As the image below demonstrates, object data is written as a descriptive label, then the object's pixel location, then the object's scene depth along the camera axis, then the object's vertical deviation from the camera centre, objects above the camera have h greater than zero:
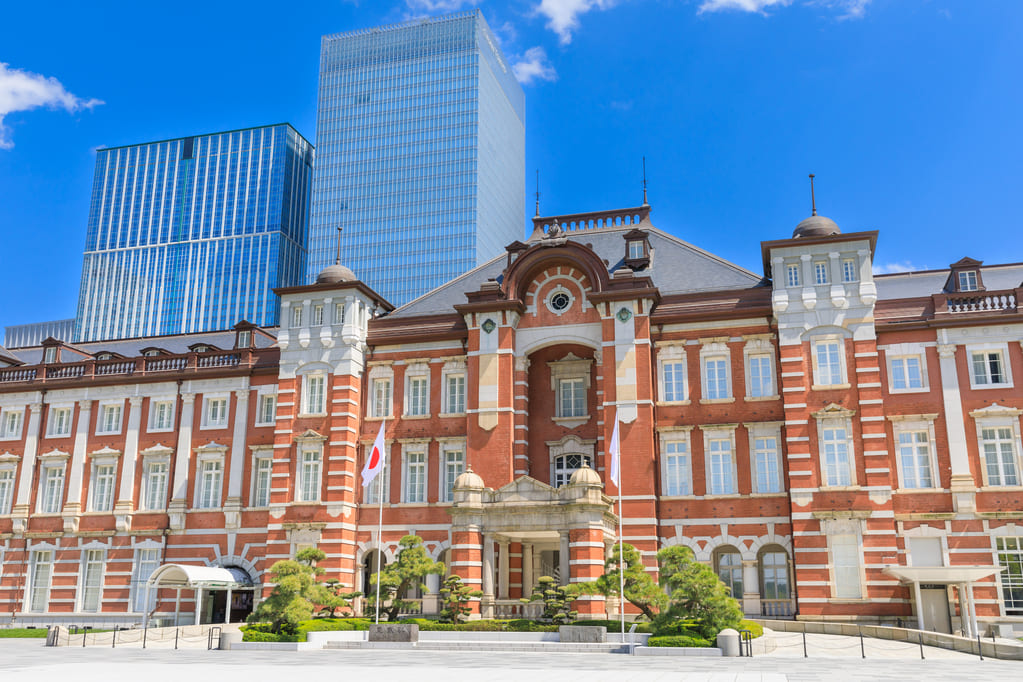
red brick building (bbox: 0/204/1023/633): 35.12 +5.70
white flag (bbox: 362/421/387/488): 35.16 +4.05
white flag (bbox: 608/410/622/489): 32.78 +3.94
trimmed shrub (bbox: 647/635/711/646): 27.02 -1.93
